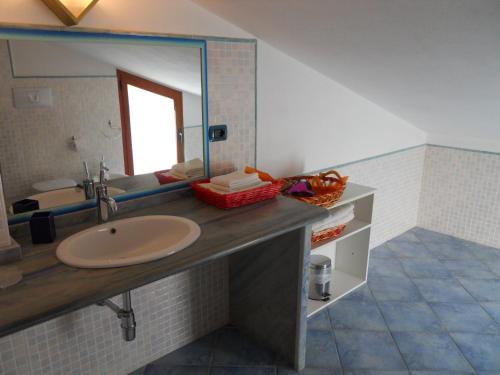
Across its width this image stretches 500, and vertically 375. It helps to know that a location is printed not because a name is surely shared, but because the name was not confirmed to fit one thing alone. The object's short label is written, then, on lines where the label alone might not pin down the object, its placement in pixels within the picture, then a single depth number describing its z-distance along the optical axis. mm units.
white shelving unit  2627
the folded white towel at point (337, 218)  2420
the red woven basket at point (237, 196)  1896
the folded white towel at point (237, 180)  1930
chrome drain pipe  1699
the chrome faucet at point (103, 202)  1700
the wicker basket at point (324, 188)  2275
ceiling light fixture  1521
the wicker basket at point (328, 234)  2420
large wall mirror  1562
